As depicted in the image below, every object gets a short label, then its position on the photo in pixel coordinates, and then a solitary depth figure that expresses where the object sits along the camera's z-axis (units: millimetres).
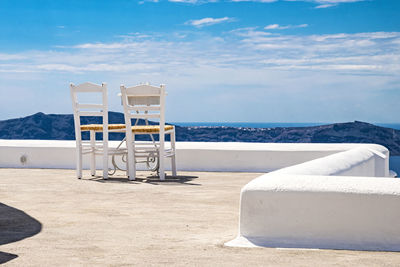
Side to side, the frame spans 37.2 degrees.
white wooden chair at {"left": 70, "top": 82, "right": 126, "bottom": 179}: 6637
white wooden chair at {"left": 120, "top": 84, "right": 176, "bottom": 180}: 6430
